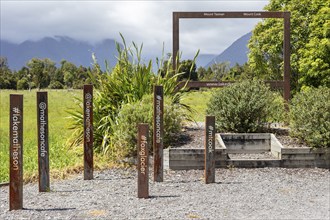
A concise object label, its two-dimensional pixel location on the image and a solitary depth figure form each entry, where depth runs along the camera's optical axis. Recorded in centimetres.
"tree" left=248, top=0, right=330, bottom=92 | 2009
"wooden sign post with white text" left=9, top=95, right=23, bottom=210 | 670
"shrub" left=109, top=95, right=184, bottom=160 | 983
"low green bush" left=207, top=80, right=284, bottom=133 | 1083
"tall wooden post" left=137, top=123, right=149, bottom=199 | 715
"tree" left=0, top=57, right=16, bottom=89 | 7134
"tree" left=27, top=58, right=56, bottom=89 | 7232
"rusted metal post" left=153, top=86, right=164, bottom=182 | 824
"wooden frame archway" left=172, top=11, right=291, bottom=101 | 1318
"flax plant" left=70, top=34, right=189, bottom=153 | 1094
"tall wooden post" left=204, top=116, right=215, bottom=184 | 812
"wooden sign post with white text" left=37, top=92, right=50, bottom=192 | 746
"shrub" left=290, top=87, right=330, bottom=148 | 972
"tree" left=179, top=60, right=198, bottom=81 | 6418
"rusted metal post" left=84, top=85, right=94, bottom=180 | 851
